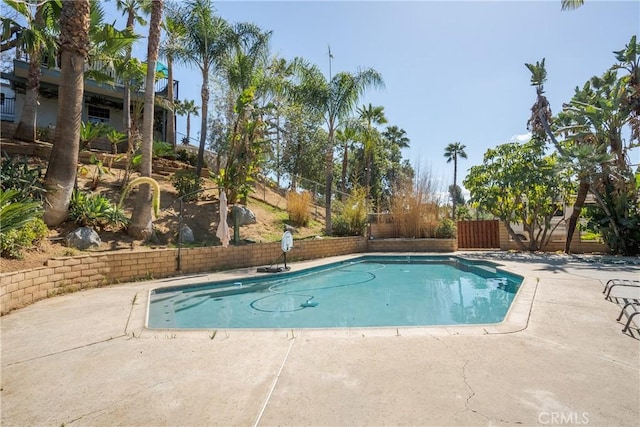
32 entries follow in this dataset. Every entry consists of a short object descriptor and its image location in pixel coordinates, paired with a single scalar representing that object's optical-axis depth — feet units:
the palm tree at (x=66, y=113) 23.58
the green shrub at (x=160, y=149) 37.86
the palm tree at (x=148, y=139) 27.48
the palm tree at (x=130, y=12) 44.72
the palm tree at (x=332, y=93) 43.57
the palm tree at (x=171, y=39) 42.19
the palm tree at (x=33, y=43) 24.02
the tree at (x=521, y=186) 40.06
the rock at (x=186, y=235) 30.19
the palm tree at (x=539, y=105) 48.91
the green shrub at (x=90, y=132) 33.14
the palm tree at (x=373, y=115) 73.64
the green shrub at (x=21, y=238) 17.67
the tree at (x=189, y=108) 83.88
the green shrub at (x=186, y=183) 36.40
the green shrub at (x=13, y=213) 16.46
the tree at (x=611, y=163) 36.60
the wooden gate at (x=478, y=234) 48.06
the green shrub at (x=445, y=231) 45.50
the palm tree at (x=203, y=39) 41.01
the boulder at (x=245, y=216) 36.25
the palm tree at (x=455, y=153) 119.55
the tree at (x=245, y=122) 36.94
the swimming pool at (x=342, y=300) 17.21
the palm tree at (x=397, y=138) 105.48
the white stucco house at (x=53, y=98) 49.75
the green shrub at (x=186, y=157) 47.36
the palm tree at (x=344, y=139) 65.77
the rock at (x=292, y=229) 38.90
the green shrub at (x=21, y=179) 21.63
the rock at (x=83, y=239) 23.28
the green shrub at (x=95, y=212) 25.29
